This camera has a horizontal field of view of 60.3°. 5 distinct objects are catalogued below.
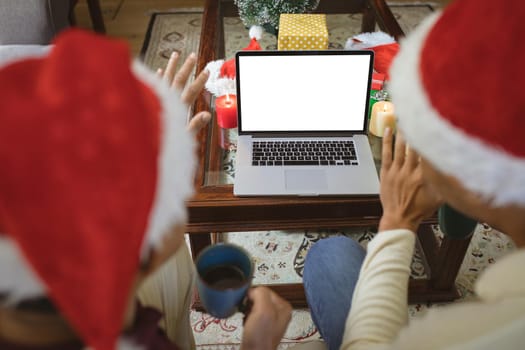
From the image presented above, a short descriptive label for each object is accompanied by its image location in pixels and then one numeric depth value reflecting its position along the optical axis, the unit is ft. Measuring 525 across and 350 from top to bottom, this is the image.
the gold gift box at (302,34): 4.58
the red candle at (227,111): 4.23
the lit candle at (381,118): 4.05
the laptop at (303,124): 3.67
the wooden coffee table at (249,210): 3.57
